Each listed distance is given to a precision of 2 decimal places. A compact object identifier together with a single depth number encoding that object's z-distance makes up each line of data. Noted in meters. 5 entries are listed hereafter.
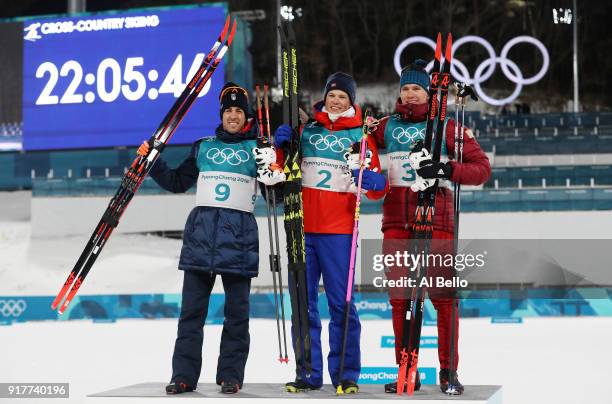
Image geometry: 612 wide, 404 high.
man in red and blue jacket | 8.31
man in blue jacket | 8.44
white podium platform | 7.64
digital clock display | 27.09
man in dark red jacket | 8.42
